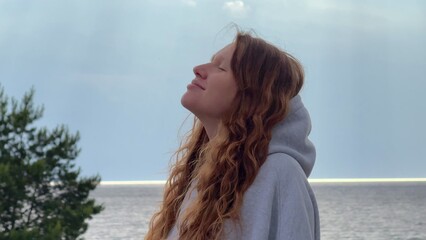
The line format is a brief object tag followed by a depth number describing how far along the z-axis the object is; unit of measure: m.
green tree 18.05
